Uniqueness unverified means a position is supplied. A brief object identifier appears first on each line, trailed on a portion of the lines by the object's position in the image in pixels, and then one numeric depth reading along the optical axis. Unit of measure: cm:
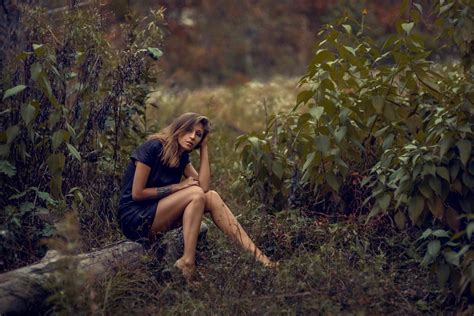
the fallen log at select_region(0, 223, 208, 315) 509
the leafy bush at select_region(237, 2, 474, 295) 555
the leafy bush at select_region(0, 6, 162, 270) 619
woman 630
